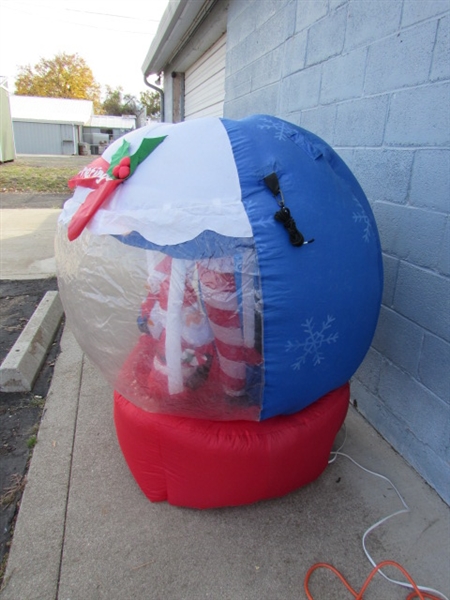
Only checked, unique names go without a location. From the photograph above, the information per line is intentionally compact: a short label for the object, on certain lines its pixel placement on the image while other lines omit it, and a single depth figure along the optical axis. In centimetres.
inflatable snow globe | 143
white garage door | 515
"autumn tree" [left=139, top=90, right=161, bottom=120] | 5990
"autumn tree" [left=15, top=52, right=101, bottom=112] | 5244
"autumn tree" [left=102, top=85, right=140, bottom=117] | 7244
